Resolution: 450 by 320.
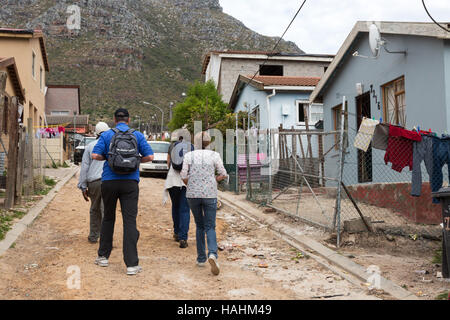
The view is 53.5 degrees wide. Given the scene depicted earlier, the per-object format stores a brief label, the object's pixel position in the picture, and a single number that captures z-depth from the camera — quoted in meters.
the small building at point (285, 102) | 19.78
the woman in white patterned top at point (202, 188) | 5.84
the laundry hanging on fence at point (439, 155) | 6.59
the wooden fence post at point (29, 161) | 10.66
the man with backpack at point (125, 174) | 5.27
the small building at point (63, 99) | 44.50
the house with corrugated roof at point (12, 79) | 16.09
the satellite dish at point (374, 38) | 9.70
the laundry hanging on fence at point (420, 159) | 6.68
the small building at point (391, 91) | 8.55
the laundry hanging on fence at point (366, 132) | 6.92
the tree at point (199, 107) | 26.51
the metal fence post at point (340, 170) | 6.85
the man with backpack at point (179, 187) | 7.04
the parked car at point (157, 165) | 17.47
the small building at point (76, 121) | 40.40
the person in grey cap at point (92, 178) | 6.74
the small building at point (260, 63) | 29.52
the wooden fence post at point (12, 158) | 8.81
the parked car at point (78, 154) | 24.34
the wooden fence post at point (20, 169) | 9.34
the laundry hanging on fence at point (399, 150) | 6.93
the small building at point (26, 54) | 20.28
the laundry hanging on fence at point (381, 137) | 7.02
